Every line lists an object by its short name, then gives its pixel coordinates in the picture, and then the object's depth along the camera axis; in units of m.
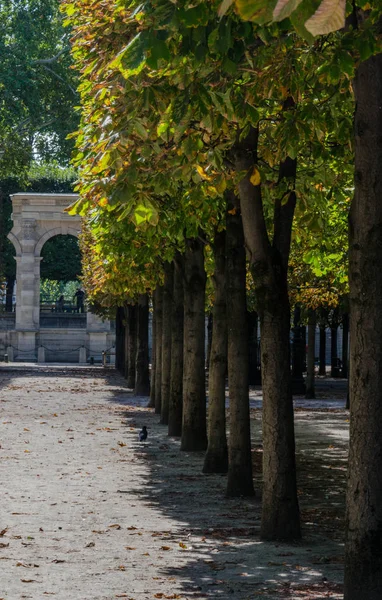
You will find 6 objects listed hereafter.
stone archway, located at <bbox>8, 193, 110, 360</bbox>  71.81
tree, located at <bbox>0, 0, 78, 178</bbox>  51.69
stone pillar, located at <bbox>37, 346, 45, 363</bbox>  71.81
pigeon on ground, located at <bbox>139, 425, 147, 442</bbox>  21.31
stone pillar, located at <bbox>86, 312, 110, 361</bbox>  74.19
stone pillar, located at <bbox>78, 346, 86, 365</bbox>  74.00
